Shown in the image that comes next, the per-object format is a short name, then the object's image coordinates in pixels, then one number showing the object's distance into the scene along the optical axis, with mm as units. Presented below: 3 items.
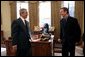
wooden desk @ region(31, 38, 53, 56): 2051
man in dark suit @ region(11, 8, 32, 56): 1858
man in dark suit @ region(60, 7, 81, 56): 1746
